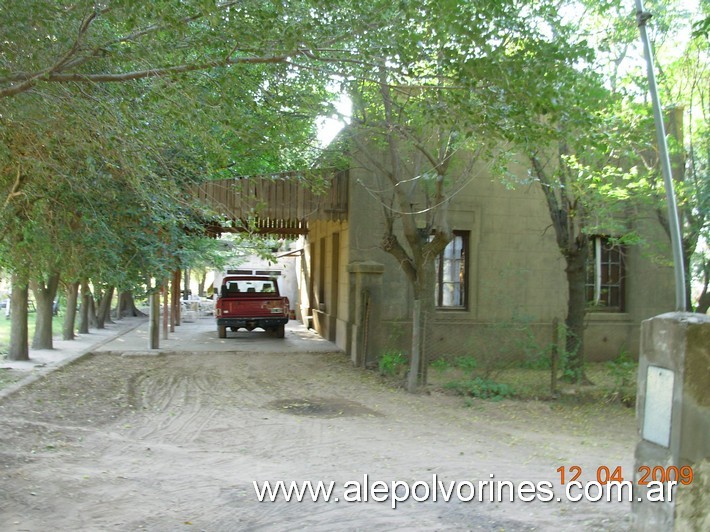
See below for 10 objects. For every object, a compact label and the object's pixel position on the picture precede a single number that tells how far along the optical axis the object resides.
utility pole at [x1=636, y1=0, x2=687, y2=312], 4.71
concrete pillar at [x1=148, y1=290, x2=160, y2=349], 15.94
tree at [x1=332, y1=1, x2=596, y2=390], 6.72
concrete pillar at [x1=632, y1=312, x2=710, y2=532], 4.30
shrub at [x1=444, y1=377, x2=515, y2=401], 11.19
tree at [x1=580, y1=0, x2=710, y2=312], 10.58
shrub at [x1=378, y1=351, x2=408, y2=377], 12.73
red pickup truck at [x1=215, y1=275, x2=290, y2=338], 19.39
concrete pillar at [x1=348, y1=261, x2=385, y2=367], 13.99
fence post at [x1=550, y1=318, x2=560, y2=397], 11.02
